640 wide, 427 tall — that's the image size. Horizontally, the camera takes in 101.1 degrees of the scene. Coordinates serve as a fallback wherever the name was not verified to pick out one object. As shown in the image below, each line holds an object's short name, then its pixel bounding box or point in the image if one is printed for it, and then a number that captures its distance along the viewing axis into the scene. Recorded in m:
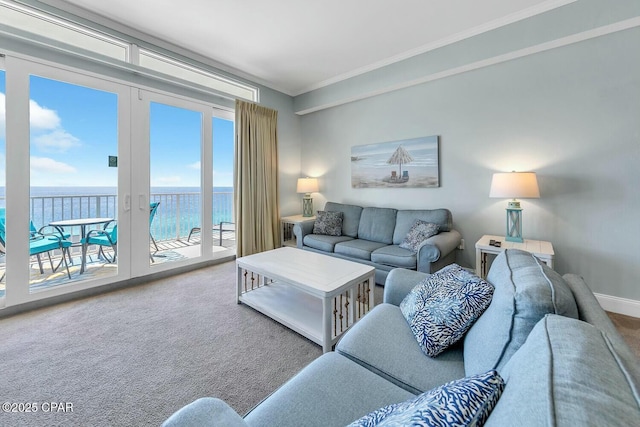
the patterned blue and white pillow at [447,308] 1.13
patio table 2.75
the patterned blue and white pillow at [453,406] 0.52
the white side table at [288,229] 4.39
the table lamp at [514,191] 2.44
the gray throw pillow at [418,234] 2.94
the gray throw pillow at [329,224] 3.78
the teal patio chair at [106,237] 2.93
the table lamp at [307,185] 4.46
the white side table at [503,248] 2.27
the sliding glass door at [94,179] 2.38
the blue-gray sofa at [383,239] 2.70
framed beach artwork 3.41
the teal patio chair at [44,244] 2.46
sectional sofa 0.44
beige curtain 3.94
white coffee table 1.89
